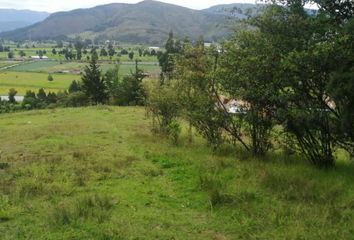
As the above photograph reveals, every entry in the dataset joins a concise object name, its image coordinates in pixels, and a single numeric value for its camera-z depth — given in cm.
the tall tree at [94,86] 5038
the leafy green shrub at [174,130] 1820
